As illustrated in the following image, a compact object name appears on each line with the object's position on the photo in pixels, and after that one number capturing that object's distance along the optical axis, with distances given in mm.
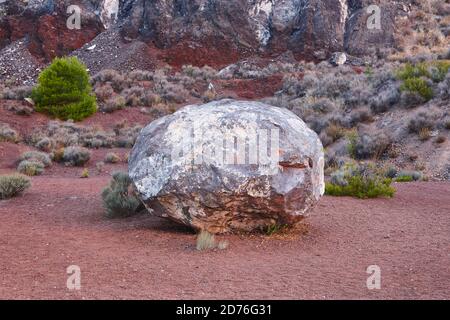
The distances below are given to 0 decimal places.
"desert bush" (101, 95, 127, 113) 27484
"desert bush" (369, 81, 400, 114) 19625
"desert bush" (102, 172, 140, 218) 9086
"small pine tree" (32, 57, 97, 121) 25172
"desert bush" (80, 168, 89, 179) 14716
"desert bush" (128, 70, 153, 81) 34312
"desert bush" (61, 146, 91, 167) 17844
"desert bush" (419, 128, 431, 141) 16438
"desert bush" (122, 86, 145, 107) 29105
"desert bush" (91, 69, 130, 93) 32062
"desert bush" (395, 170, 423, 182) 13945
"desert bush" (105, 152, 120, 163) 18047
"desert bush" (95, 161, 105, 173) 16828
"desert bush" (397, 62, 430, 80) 20473
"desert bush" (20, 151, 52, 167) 16984
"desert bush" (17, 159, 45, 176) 15021
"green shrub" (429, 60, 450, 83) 19797
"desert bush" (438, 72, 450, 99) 18406
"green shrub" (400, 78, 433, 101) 18891
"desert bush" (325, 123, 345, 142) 18931
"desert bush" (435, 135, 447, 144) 16016
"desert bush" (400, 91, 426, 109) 18797
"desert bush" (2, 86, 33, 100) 27156
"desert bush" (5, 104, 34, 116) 24219
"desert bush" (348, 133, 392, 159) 16547
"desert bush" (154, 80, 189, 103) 30375
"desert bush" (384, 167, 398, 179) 14674
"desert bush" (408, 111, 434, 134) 16906
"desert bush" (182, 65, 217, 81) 34844
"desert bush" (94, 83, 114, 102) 29172
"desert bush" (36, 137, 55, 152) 20062
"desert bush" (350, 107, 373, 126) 19562
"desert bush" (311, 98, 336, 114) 21681
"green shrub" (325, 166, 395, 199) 11031
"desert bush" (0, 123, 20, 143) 20180
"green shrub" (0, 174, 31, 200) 10539
